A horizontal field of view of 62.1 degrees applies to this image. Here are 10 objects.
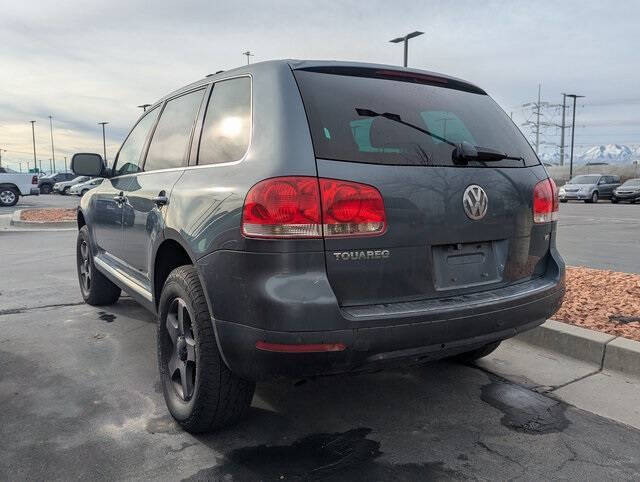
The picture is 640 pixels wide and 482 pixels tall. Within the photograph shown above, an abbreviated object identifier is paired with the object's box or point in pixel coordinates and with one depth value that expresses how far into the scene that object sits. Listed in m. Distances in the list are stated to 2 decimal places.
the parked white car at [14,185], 24.45
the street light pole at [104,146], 67.38
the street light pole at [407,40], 19.54
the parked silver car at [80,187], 37.78
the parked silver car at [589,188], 28.91
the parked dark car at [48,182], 45.56
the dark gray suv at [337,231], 2.18
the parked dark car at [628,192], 28.15
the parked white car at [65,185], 41.88
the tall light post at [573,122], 49.47
